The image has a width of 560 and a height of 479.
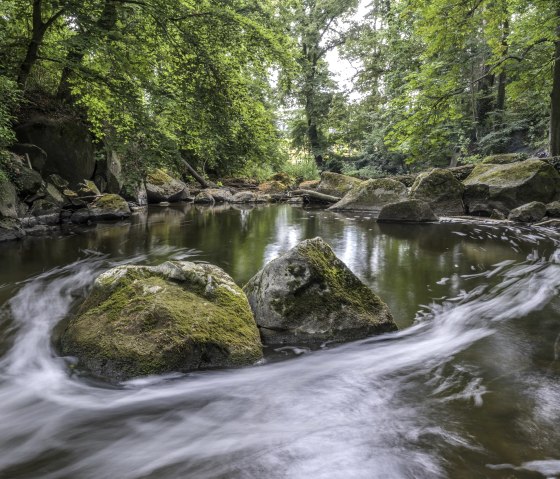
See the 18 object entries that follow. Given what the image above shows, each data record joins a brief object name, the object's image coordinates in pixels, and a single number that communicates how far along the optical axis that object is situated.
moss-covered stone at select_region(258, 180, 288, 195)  24.95
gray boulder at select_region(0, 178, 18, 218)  8.65
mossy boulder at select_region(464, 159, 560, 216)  11.35
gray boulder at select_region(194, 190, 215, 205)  20.12
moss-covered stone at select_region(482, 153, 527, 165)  15.19
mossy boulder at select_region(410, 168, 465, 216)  12.88
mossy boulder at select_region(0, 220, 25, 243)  8.78
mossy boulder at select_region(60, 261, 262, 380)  2.90
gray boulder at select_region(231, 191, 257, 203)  21.35
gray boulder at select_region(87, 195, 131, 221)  12.24
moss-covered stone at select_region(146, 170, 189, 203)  18.69
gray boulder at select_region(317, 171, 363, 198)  18.77
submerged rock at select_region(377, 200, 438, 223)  11.84
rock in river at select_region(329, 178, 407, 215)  14.81
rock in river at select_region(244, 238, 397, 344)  3.56
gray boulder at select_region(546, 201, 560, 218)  10.72
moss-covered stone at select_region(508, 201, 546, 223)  10.56
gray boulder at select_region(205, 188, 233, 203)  21.15
